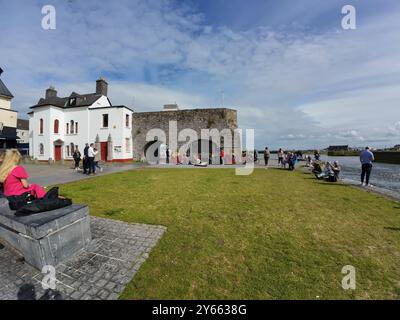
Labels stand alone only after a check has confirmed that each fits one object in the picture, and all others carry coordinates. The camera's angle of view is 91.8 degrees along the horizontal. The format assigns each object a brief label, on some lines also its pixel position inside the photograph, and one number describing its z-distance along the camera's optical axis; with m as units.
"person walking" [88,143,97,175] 13.19
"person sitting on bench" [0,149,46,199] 3.71
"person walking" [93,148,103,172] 15.89
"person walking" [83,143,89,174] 13.32
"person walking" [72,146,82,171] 15.87
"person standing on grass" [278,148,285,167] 20.68
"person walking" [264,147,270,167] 20.56
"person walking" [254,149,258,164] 24.27
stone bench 3.08
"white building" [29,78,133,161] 25.47
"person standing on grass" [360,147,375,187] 10.24
